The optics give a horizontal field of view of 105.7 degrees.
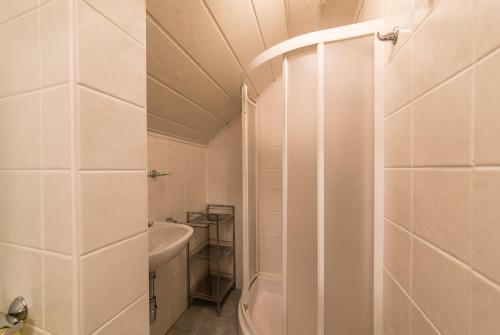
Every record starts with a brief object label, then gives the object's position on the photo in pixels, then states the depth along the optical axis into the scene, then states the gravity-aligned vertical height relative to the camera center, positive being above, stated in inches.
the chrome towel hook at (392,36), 21.9 +15.3
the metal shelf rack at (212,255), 63.2 -32.5
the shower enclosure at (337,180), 25.9 -2.1
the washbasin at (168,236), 36.2 -16.4
